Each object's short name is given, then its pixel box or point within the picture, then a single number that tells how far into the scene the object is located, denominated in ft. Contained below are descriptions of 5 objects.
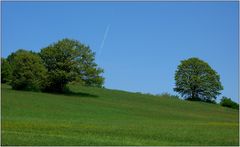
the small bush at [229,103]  385.89
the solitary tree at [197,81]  404.96
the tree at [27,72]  275.80
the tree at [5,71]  355.56
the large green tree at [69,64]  288.10
